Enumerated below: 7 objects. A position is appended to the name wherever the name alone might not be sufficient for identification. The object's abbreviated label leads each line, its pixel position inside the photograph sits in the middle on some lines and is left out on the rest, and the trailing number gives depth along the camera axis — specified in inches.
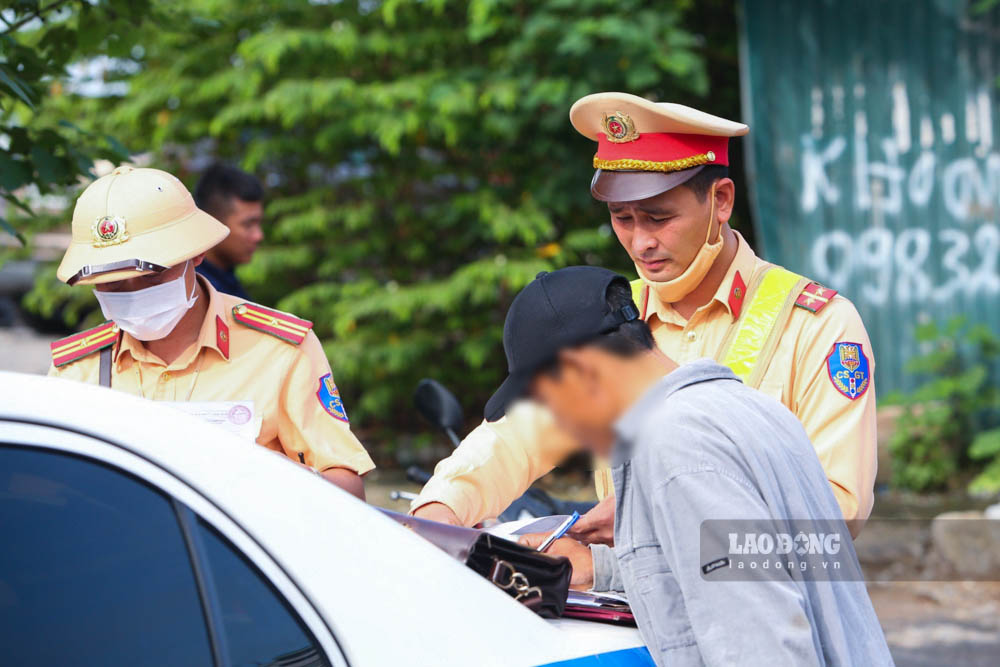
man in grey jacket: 118.6
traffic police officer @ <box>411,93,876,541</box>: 176.9
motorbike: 229.3
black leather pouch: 136.8
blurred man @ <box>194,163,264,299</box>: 357.7
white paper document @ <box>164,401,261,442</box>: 194.4
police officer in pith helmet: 194.7
